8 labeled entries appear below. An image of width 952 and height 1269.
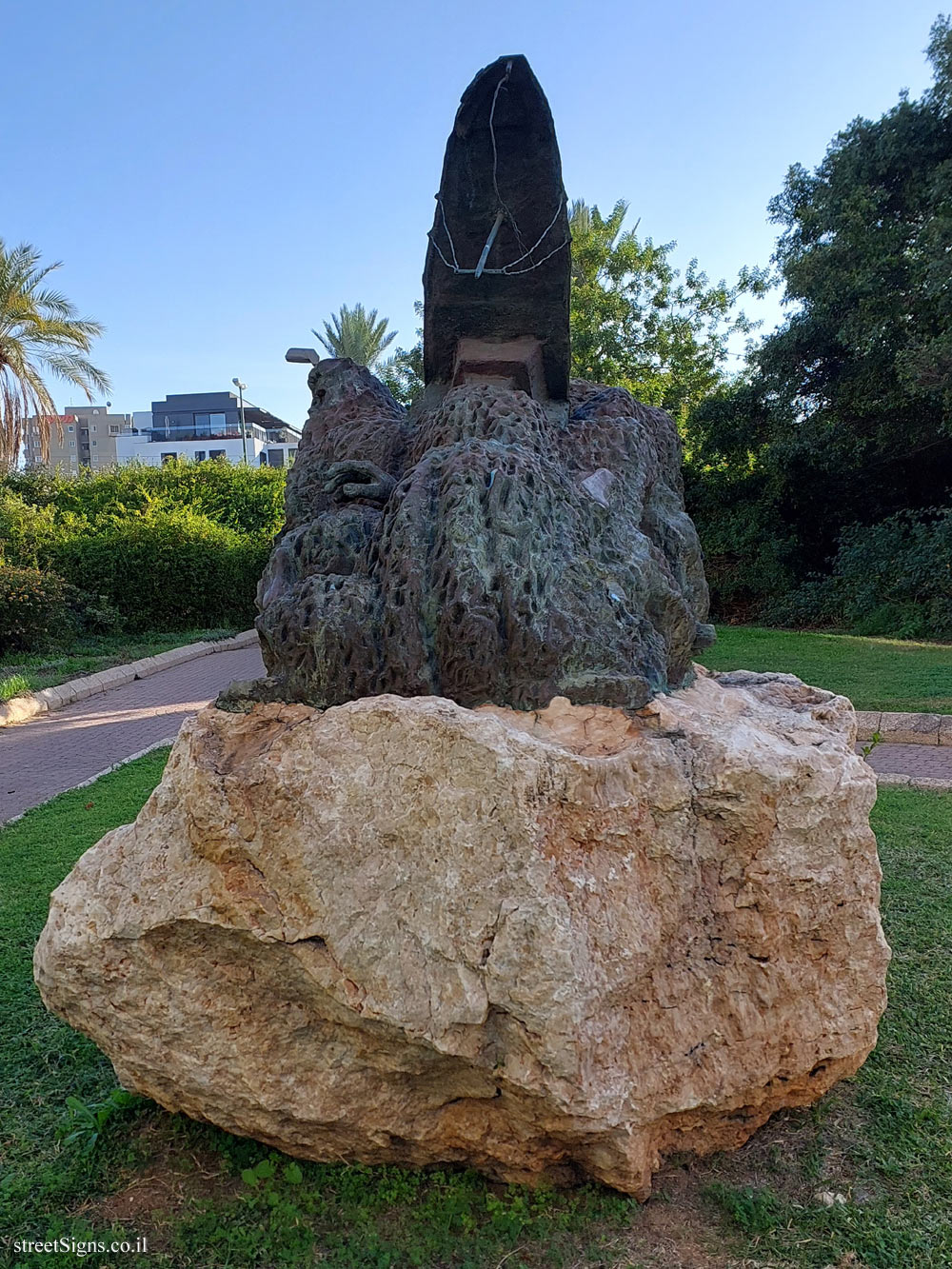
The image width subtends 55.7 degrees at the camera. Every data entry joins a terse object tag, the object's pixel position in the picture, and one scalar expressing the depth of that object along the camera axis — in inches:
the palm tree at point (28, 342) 656.4
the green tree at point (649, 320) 626.5
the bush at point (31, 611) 445.7
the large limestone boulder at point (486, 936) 69.4
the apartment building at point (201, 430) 1813.5
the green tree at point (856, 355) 435.5
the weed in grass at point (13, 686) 348.2
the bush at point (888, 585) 474.6
